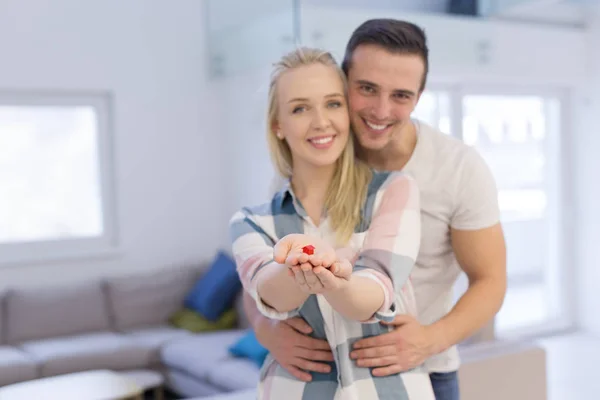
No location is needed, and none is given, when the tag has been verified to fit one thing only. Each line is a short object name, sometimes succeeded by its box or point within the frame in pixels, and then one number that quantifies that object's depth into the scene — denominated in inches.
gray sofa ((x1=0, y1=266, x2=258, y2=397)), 181.6
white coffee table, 159.9
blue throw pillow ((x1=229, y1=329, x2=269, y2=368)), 171.6
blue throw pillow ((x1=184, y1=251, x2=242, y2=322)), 210.1
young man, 66.1
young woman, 54.2
